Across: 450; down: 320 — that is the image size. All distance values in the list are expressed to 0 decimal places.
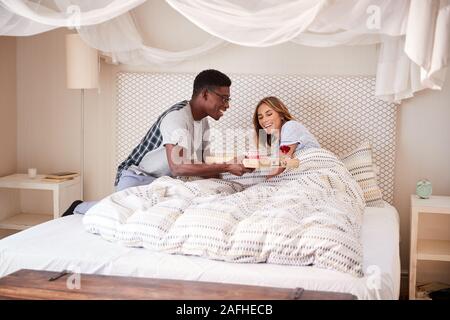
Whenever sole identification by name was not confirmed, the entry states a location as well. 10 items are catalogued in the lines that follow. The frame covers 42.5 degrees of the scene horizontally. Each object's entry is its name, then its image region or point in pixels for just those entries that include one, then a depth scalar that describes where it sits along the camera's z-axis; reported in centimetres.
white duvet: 226
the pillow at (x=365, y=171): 354
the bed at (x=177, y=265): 211
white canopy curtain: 247
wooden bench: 195
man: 329
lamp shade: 386
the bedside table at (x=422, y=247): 335
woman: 354
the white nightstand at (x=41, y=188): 388
